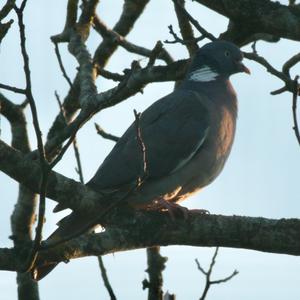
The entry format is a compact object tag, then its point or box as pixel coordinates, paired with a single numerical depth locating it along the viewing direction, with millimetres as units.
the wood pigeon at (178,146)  11187
